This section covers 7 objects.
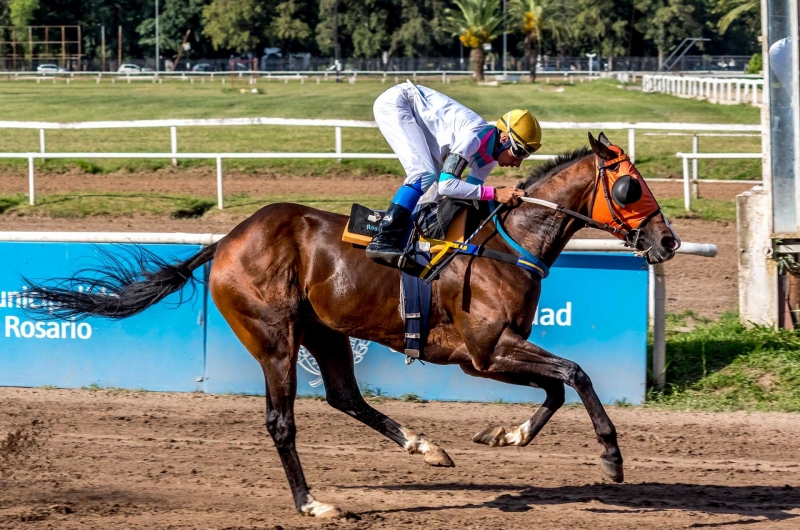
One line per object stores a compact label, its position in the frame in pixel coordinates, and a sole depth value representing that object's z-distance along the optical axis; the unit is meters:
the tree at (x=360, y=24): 80.69
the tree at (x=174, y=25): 84.88
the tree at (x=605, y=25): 79.19
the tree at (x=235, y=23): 78.31
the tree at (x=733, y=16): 63.34
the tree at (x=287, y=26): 79.88
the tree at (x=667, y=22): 78.88
